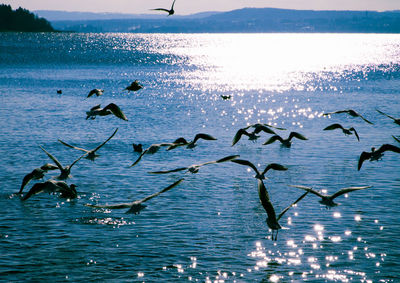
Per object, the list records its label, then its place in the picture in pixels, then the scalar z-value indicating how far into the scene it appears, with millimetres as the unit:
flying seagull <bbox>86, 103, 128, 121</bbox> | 16625
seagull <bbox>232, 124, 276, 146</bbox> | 18977
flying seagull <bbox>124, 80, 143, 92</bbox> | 22078
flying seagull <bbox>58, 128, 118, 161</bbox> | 18300
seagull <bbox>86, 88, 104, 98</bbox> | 22203
